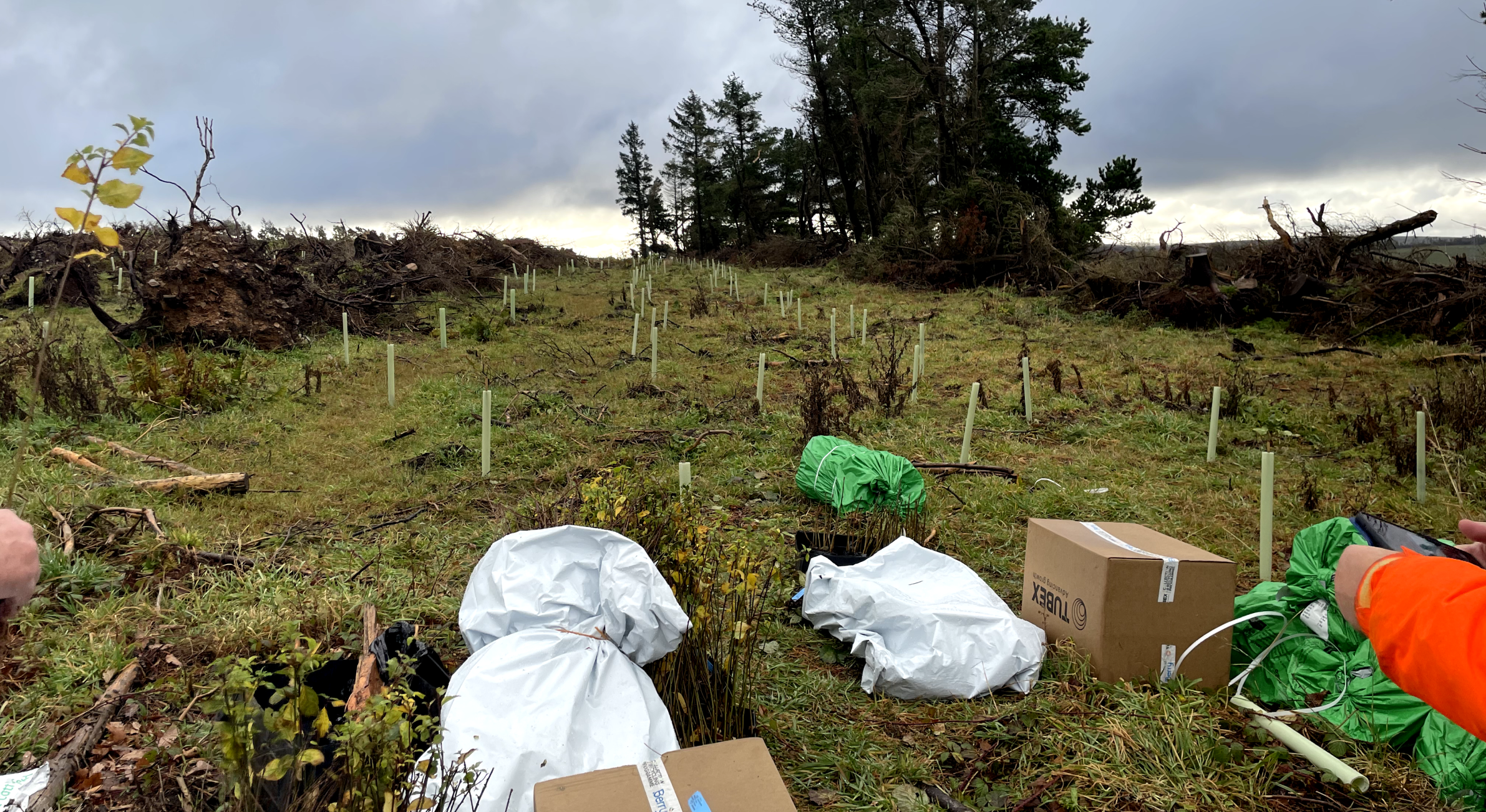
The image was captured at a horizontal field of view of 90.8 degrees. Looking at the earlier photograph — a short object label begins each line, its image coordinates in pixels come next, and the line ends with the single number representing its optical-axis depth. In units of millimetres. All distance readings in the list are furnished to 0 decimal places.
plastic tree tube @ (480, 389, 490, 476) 5734
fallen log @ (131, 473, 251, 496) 4914
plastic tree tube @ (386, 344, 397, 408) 7902
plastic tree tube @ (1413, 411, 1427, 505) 5113
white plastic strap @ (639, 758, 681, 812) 1709
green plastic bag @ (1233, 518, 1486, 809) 2221
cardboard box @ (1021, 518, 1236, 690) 2820
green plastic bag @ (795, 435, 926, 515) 4801
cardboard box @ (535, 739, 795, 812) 1698
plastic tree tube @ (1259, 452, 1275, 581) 3562
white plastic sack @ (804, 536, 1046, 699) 2893
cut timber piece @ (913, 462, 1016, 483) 5852
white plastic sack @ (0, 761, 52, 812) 1976
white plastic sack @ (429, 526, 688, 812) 1902
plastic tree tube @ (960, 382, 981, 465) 5973
